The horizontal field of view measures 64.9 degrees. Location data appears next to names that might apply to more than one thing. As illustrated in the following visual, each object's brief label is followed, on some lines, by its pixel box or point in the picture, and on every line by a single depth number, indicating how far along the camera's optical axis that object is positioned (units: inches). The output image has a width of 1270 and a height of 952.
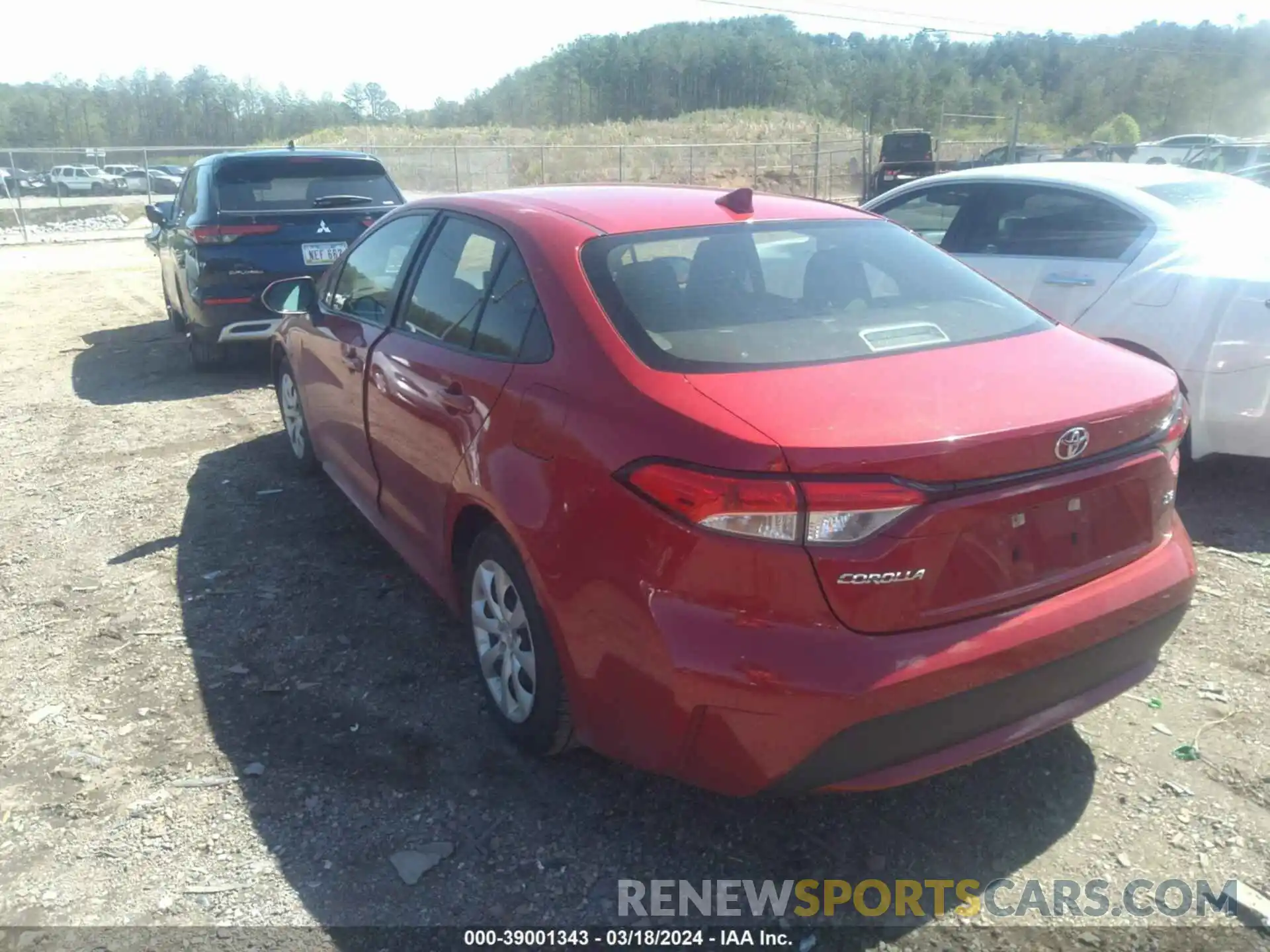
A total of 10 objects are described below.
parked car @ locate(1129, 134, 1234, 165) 1203.2
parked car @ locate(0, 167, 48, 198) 1732.3
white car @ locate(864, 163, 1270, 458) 183.9
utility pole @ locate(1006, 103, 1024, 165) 1026.1
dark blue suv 310.5
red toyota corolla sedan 85.3
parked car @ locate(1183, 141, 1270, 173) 944.3
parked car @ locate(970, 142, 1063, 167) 1156.5
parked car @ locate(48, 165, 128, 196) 1811.0
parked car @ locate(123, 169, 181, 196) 1779.0
